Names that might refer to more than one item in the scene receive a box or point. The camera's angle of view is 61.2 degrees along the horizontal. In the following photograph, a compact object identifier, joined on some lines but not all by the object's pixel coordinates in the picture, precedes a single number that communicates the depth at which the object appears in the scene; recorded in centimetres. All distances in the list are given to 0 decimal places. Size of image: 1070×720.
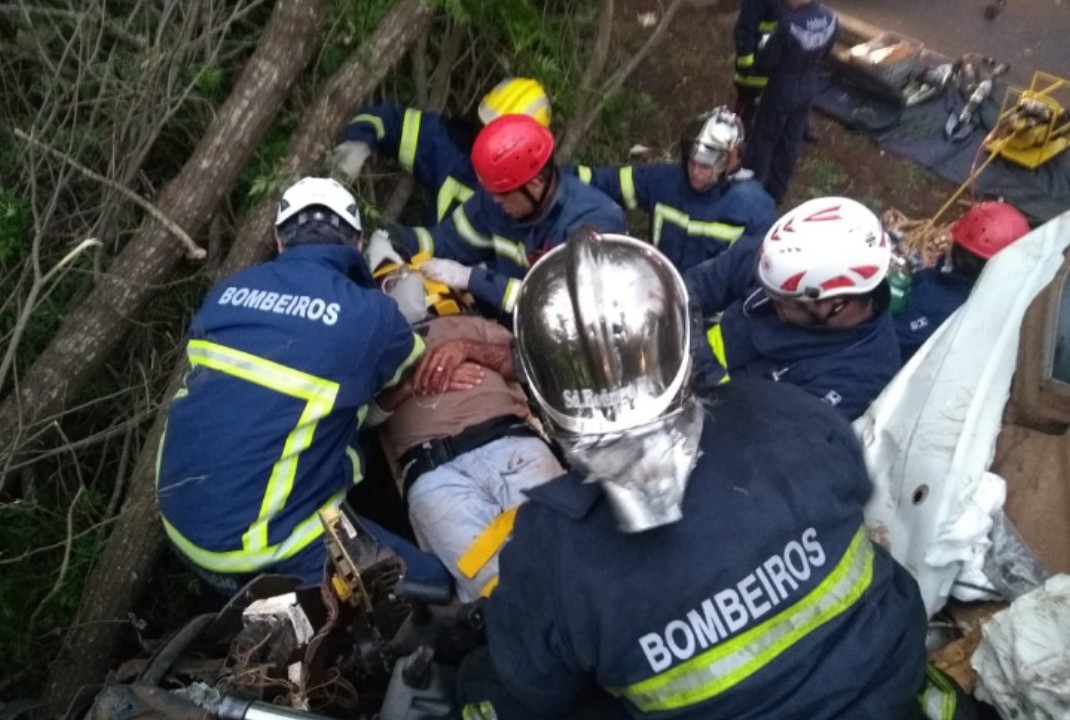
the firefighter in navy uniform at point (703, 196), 403
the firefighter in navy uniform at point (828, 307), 293
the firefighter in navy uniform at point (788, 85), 506
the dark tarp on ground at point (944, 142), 599
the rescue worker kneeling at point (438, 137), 404
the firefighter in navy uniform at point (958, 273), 367
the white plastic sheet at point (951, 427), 224
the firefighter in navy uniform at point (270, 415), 275
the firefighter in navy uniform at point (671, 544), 165
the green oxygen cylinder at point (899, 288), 385
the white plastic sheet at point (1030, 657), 180
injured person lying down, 296
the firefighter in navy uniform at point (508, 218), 367
